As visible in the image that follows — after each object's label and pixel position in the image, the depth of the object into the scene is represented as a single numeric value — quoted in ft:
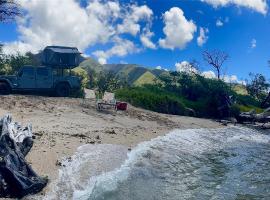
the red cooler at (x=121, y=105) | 47.00
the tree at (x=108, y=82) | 70.28
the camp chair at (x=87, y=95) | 45.92
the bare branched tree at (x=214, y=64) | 108.45
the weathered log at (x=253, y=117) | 67.51
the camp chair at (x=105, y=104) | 44.56
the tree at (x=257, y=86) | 116.47
